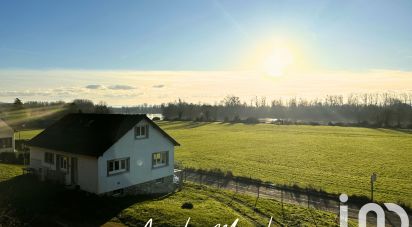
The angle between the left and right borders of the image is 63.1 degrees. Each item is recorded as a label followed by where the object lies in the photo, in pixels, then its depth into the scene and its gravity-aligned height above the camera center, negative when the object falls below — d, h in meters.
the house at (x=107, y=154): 25.75 -3.80
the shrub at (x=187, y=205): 23.30 -6.73
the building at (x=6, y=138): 47.62 -4.21
